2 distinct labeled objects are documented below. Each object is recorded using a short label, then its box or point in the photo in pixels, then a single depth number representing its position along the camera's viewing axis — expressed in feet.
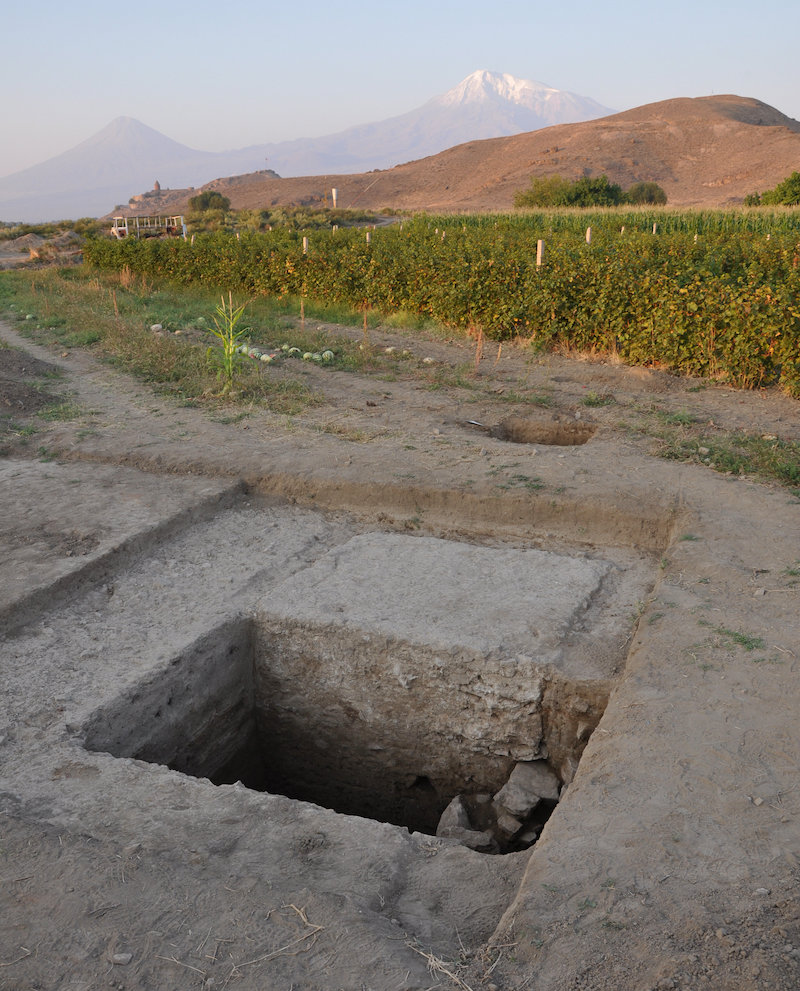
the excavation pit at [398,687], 12.16
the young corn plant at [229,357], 25.99
